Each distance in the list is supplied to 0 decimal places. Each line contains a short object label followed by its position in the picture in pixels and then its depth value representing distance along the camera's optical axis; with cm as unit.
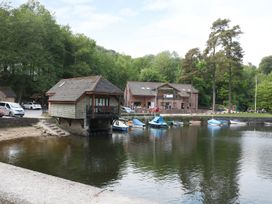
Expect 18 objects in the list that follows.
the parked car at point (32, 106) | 4406
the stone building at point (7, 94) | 4023
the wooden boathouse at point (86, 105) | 2653
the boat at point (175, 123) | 4293
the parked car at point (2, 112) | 2856
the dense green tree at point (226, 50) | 5359
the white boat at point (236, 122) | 4874
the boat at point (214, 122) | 4546
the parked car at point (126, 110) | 4591
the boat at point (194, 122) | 4606
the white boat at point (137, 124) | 3834
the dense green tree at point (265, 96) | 6157
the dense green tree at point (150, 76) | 6933
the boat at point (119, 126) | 3263
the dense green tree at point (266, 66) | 9637
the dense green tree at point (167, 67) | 7744
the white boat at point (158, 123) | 3931
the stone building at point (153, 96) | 5499
